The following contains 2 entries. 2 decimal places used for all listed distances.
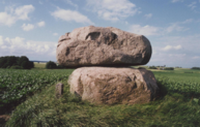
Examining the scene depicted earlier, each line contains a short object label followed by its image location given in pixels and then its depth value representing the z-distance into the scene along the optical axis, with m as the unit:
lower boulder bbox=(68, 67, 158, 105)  4.45
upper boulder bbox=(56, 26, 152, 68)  4.99
